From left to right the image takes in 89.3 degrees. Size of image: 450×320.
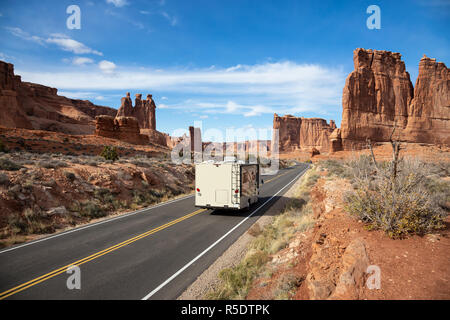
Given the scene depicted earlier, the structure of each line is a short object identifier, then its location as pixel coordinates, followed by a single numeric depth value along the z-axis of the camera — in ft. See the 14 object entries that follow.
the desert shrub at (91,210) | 41.01
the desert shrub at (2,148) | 75.97
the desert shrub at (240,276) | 17.34
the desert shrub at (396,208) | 18.03
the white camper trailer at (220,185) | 39.93
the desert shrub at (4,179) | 37.20
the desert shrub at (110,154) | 79.51
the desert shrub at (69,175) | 47.52
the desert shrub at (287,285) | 15.54
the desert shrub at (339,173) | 62.64
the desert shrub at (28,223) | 31.89
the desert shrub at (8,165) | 43.21
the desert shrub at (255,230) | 31.46
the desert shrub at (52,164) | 48.42
